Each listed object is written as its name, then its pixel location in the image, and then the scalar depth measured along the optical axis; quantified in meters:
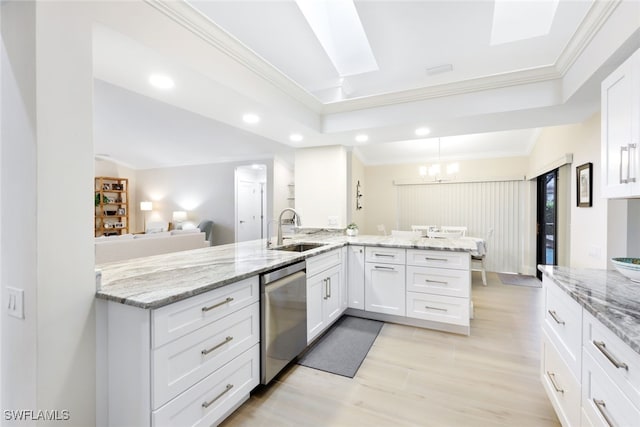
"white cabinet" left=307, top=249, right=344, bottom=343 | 2.46
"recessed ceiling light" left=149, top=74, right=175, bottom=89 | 1.91
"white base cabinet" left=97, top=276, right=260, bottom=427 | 1.21
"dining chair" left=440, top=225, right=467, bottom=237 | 5.53
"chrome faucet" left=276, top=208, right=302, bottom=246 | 2.96
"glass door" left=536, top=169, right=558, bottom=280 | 4.47
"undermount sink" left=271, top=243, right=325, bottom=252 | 3.02
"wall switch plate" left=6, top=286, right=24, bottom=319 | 1.17
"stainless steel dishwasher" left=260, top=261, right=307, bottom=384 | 1.86
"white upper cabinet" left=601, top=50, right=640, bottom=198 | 1.37
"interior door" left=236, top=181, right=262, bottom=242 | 7.37
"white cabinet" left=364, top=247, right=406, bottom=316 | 3.02
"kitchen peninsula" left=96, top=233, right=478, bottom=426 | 1.23
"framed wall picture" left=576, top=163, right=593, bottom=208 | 2.74
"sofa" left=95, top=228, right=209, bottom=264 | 3.77
